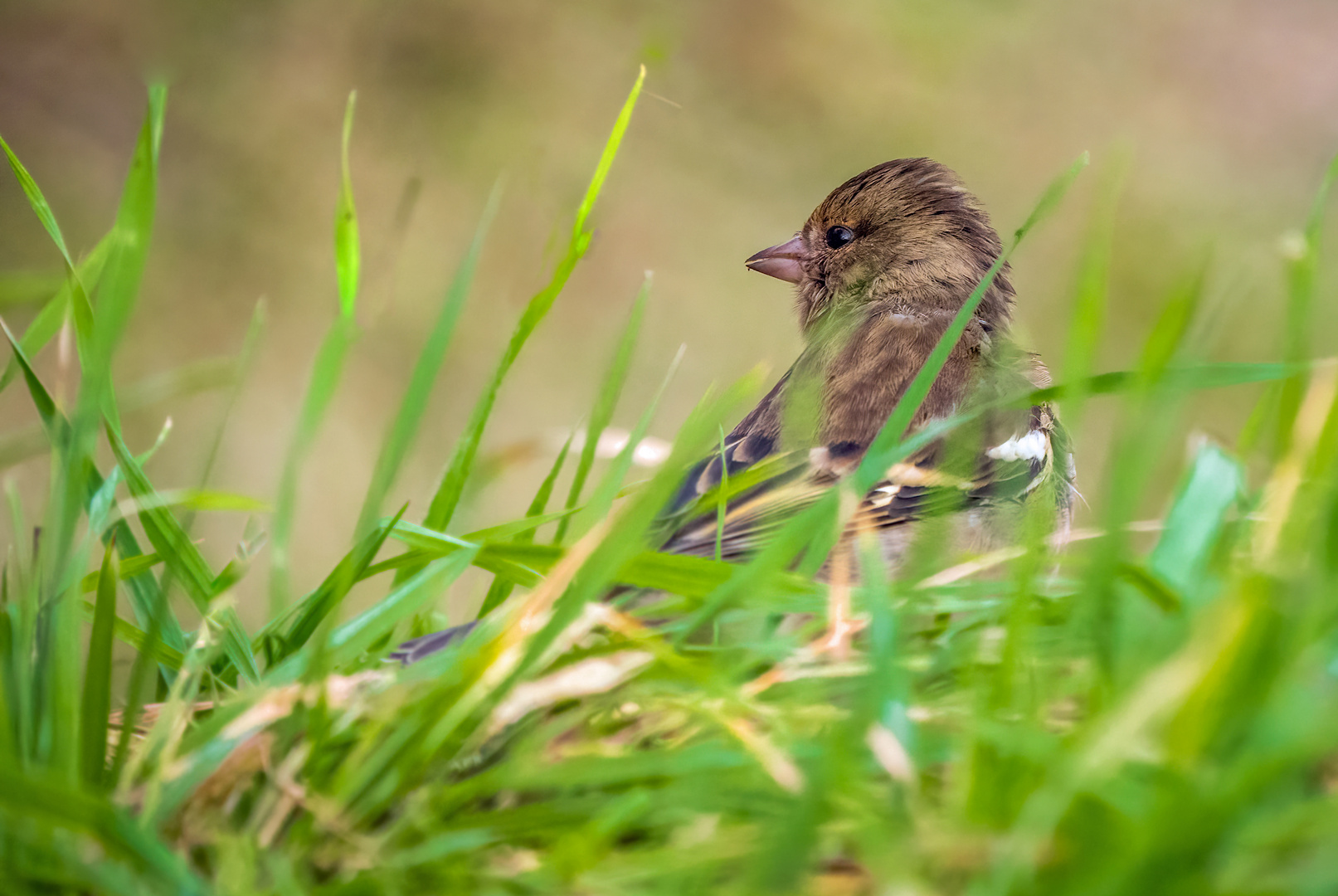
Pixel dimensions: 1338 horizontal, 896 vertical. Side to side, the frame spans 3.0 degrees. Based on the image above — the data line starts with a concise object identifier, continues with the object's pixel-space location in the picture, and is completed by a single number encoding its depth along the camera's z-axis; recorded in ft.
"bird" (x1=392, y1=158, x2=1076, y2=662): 11.91
